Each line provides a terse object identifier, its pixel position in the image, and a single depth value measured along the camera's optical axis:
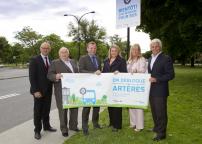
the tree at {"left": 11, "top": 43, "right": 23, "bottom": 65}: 43.98
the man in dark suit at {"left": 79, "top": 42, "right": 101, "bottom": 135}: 3.78
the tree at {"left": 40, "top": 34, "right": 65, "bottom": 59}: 42.79
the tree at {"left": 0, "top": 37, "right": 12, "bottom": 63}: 52.72
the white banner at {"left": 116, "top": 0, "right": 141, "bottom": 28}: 4.62
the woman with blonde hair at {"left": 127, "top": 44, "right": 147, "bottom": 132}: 3.76
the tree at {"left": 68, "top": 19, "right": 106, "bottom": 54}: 30.90
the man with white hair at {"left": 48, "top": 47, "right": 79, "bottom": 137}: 3.69
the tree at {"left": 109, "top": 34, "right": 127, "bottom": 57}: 44.32
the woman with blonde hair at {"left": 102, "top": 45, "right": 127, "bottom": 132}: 3.78
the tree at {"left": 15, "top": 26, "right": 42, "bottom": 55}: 43.59
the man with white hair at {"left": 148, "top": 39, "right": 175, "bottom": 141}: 3.43
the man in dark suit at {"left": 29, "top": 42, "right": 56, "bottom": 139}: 3.67
